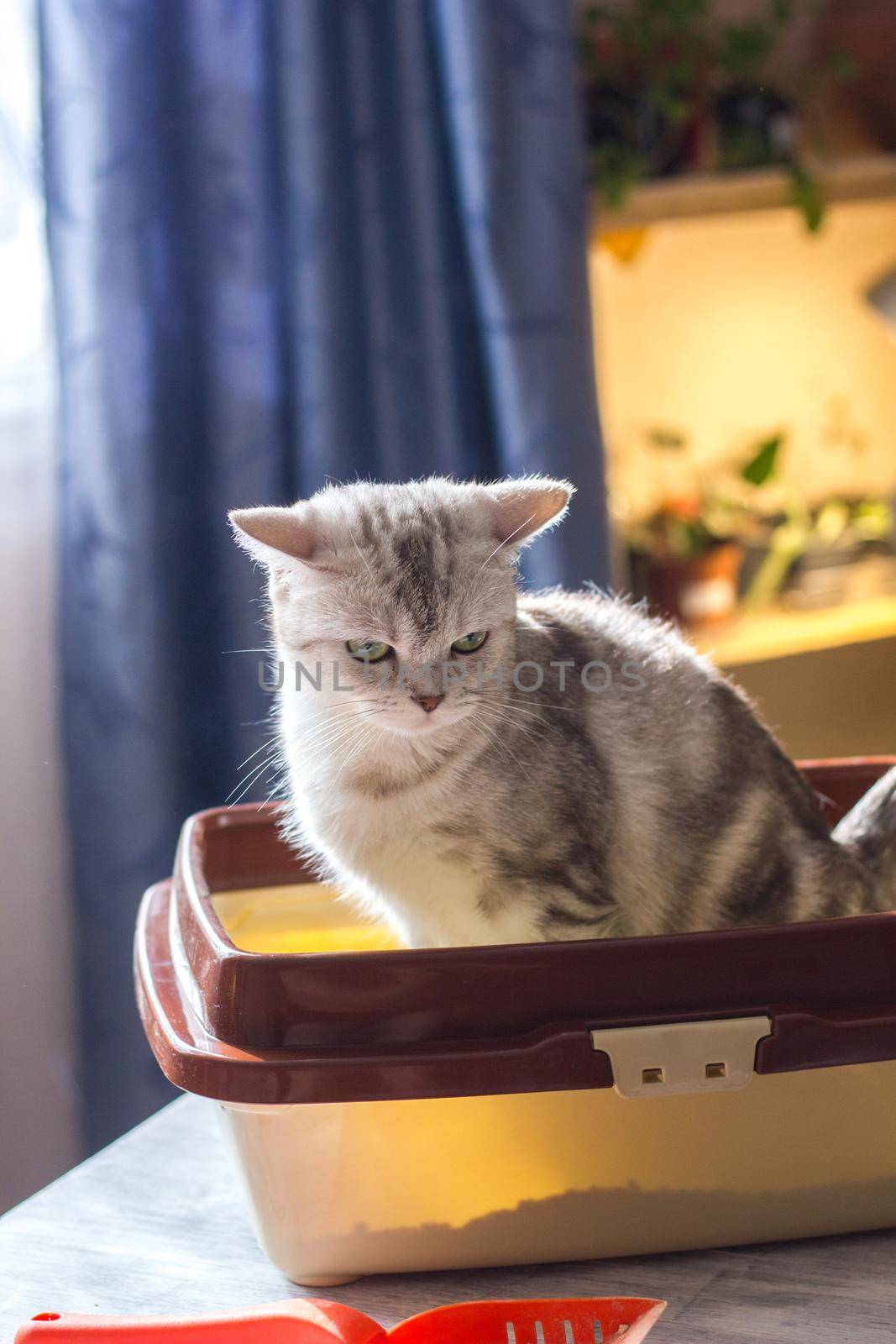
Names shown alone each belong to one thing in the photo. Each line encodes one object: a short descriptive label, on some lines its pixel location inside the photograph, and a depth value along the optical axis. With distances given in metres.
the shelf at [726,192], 2.01
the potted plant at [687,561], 2.11
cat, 0.85
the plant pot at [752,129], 2.05
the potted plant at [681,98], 2.00
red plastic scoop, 0.60
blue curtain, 1.47
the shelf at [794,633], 2.02
